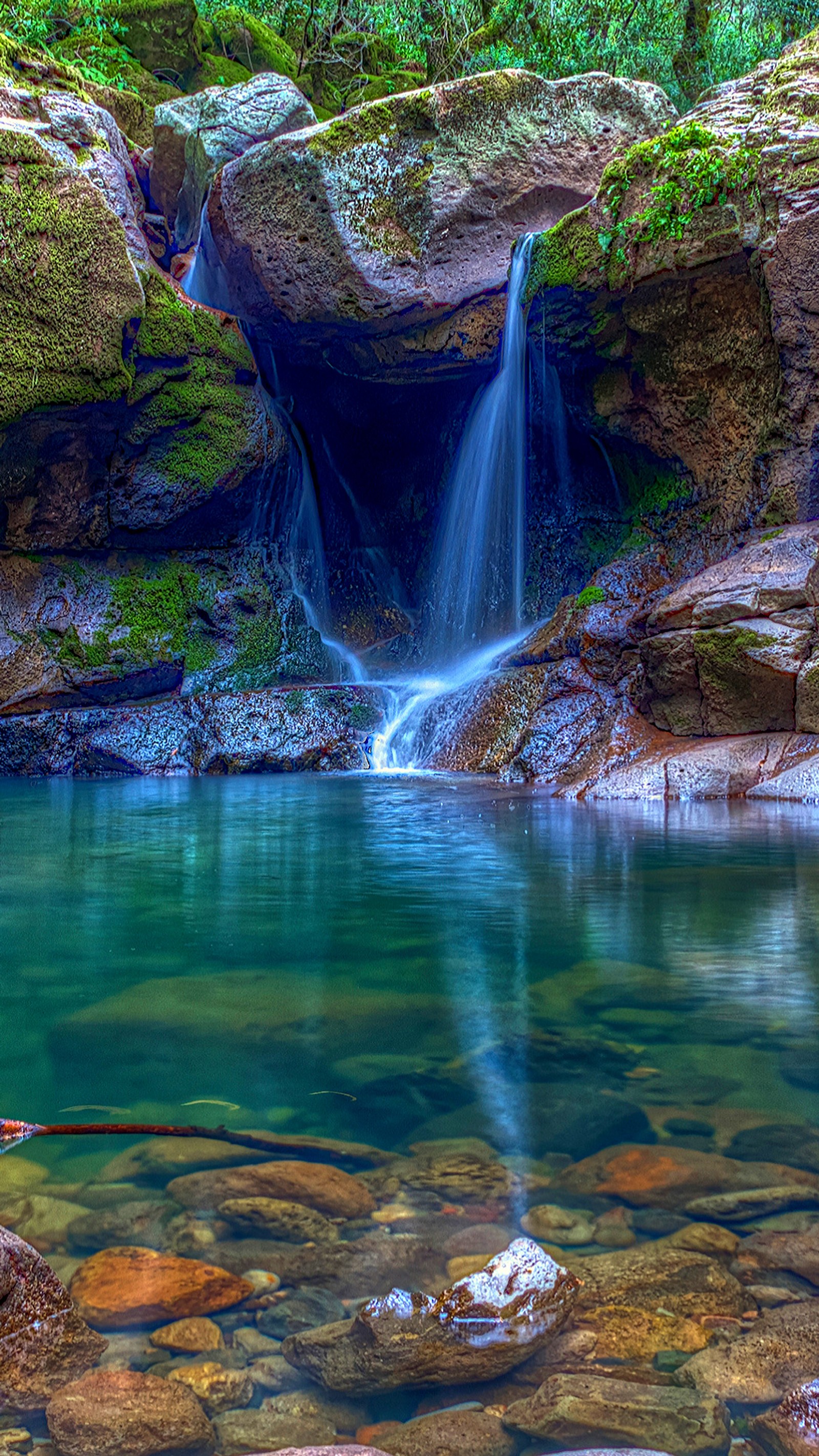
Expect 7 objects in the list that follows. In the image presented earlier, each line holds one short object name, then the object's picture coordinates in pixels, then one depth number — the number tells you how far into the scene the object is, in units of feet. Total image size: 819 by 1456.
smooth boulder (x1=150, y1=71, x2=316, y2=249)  43.24
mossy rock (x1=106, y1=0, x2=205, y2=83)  51.65
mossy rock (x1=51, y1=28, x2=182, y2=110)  49.78
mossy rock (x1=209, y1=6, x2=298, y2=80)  53.62
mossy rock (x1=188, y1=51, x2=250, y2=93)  53.01
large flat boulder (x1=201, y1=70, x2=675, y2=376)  36.83
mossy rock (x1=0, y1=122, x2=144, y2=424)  33.73
